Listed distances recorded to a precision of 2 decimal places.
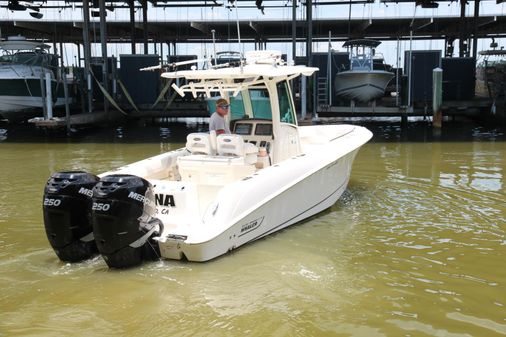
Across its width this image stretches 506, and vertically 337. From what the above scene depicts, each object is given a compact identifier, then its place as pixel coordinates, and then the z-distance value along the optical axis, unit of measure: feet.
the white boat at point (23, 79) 61.77
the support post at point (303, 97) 56.75
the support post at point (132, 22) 82.06
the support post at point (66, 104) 53.36
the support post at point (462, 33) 80.23
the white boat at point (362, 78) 62.08
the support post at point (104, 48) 62.75
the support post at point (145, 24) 80.58
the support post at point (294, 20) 58.54
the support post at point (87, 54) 62.54
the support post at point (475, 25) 81.39
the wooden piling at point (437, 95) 56.95
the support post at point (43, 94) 54.75
